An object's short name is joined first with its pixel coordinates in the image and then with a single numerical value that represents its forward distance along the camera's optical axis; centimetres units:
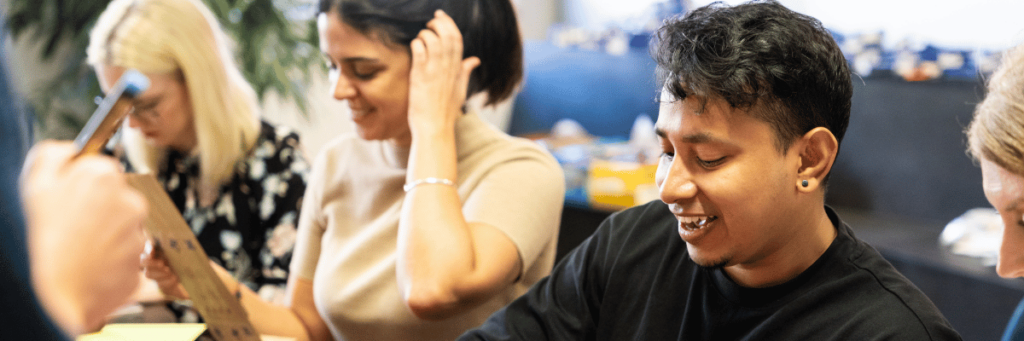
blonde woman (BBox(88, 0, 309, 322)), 180
